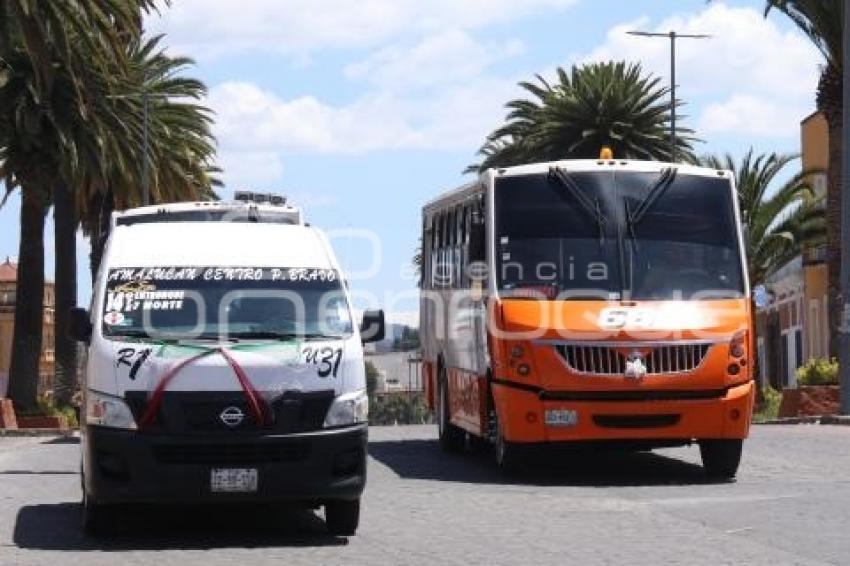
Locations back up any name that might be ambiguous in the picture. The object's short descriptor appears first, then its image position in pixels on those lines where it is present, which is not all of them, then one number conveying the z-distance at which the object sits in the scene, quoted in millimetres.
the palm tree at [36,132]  36375
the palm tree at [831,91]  39156
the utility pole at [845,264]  30266
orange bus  18219
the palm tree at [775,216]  55719
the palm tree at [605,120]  58344
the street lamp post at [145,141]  46531
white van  13125
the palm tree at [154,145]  47438
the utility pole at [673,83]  49406
